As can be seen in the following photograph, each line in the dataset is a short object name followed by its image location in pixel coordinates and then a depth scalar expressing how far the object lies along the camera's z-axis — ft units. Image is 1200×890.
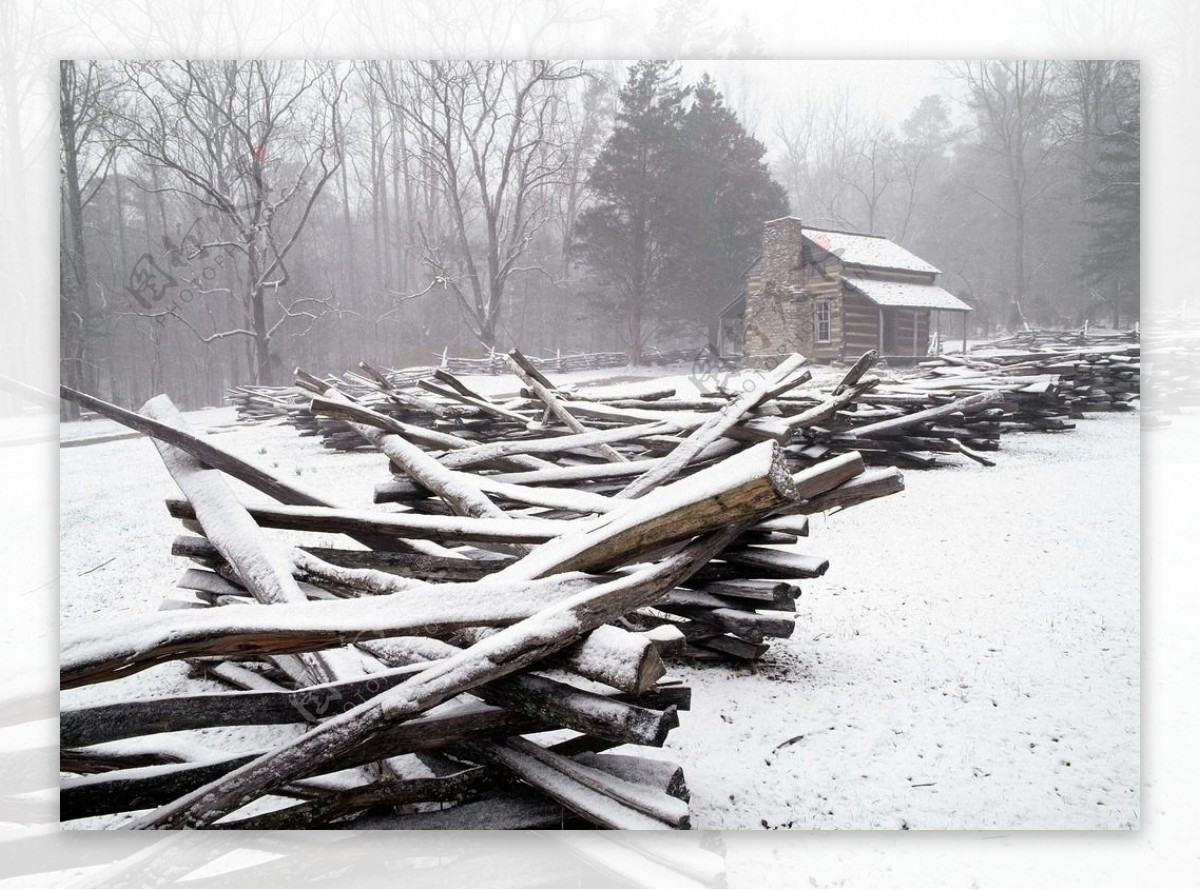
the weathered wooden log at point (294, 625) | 5.87
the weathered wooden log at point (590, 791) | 6.40
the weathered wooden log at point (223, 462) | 8.82
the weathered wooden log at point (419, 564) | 8.45
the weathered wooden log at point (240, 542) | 7.07
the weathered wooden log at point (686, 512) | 6.22
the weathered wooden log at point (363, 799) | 6.73
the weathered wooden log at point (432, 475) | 8.64
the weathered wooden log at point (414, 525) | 7.64
